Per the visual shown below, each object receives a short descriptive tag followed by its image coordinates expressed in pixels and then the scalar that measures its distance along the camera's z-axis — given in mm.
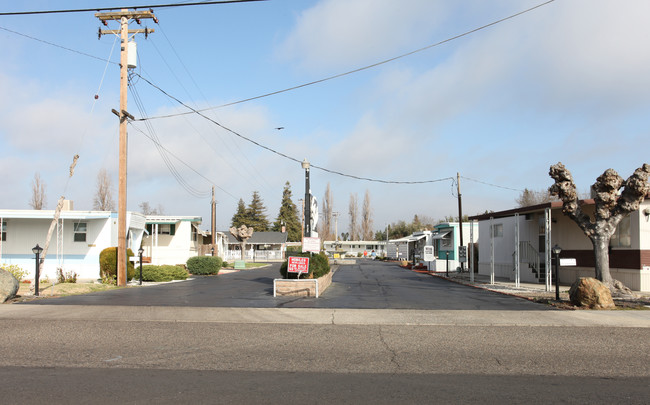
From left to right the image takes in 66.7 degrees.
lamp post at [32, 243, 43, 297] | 15555
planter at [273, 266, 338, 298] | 16078
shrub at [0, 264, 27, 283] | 21031
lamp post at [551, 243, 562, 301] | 15020
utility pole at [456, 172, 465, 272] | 32906
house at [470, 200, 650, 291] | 18656
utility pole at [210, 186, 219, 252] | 43831
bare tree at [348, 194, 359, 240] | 98438
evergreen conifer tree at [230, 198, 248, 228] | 90688
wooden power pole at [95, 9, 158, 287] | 20812
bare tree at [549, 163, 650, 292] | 16412
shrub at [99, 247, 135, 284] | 21859
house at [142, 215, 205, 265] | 34625
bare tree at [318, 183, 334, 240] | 95562
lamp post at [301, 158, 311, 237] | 17969
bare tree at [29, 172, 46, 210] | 54250
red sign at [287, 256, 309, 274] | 16250
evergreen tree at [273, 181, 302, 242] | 92562
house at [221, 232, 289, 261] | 62719
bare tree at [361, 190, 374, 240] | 96812
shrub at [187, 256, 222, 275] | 30812
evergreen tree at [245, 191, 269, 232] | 90375
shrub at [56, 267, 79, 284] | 21344
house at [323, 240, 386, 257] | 88875
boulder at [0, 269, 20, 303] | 14328
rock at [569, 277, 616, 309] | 13469
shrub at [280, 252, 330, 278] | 17125
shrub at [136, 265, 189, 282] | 23734
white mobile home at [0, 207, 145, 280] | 24641
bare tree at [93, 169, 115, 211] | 57062
